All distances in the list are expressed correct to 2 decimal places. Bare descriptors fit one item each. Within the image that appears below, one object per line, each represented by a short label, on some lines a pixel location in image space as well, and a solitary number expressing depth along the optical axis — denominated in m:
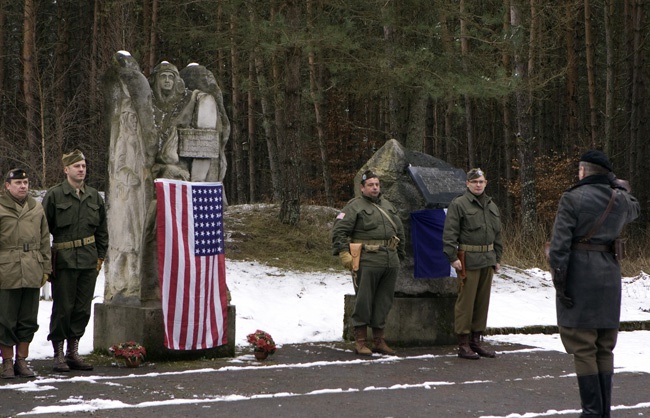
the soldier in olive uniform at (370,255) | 10.09
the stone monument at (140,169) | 9.51
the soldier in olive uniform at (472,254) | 10.02
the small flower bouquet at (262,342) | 9.43
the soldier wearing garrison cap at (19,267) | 8.18
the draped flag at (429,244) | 10.92
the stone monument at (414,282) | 10.97
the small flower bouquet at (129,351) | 8.79
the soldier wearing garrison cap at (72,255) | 8.70
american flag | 9.25
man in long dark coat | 6.49
